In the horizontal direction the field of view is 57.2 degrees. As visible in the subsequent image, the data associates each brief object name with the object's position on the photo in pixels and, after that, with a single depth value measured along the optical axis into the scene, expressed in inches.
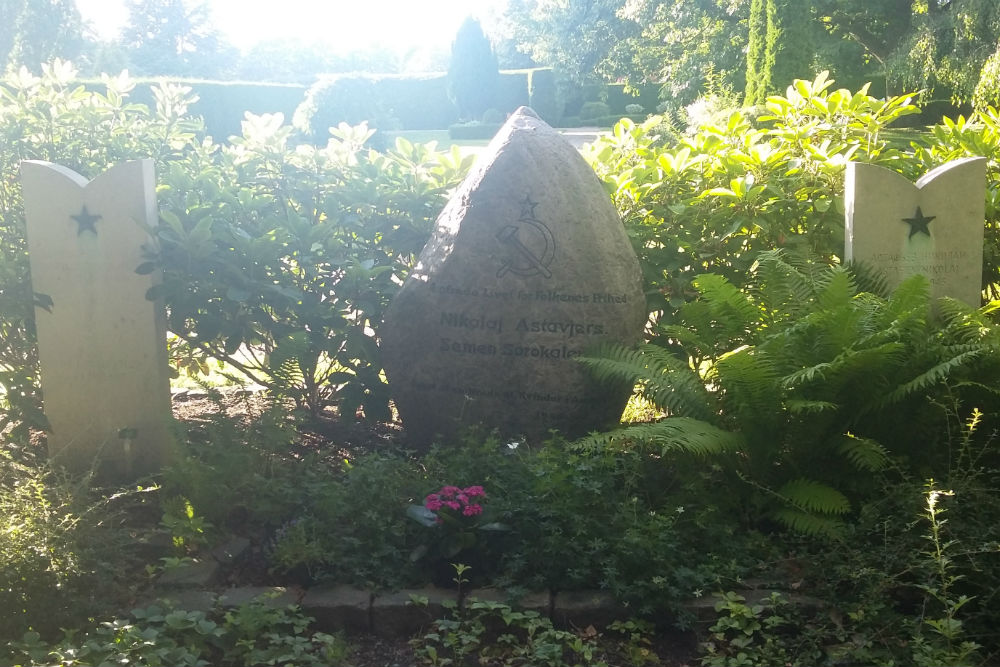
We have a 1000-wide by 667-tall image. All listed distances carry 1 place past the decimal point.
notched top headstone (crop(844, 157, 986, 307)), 198.4
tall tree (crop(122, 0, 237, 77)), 2524.6
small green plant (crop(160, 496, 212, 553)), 146.9
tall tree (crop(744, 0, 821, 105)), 748.0
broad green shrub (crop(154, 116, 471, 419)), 184.9
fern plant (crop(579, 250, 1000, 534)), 145.7
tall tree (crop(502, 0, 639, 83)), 1480.1
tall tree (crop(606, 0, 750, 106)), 956.0
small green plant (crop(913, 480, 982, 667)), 108.6
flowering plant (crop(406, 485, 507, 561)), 136.5
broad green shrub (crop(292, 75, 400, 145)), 951.6
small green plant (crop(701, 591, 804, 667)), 116.0
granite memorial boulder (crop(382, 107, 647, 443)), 187.2
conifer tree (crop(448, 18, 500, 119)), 1493.6
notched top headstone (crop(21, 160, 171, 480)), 183.6
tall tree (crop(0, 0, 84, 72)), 1611.7
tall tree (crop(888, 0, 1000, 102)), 652.1
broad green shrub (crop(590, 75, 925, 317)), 213.8
